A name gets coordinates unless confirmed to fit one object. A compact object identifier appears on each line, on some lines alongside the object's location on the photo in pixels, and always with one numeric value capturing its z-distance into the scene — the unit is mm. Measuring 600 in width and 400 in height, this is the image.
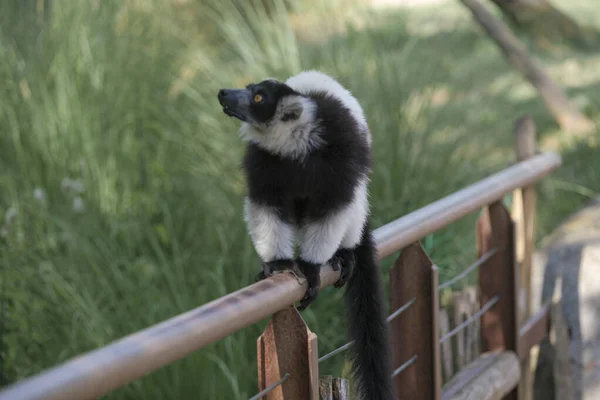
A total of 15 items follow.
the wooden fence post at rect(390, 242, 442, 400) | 4672
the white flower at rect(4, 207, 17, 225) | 6824
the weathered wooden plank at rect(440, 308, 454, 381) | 5742
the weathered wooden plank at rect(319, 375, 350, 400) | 3668
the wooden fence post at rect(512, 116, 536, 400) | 6656
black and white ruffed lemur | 3785
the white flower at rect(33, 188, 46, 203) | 7396
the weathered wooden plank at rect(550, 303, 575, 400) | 6625
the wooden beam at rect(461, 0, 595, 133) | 12430
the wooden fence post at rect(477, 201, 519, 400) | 5941
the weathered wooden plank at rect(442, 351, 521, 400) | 5207
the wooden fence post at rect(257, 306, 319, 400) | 3375
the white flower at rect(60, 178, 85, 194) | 7535
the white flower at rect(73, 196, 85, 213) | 7660
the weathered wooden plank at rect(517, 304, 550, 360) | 6246
